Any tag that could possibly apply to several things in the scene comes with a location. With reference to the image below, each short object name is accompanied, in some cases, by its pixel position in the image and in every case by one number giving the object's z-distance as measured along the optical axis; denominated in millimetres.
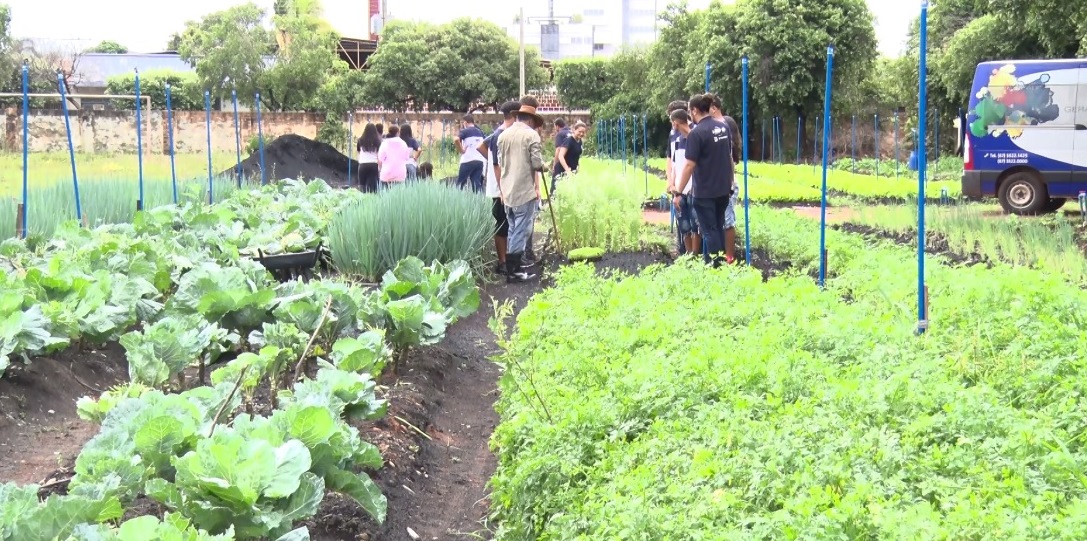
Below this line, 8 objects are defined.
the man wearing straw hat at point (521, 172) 9766
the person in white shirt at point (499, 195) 10352
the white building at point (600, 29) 99938
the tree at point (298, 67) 32875
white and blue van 15492
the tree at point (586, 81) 45219
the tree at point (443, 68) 43469
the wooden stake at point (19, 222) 9688
